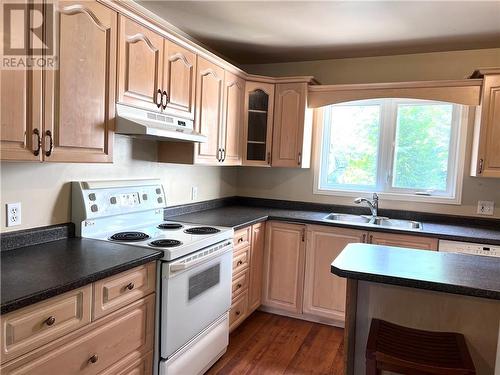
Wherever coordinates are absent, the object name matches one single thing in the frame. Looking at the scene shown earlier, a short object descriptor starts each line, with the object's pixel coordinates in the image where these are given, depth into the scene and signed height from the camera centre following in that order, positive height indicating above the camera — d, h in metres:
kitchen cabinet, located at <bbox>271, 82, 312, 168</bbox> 3.35 +0.36
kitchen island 1.42 -0.56
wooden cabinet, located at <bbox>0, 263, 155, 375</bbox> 1.21 -0.73
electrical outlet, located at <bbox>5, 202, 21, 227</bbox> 1.72 -0.30
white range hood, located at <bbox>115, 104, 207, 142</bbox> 1.92 +0.20
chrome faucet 3.31 -0.32
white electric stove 1.91 -0.58
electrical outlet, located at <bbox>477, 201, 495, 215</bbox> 3.07 -0.29
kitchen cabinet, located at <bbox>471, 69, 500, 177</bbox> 2.76 +0.35
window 3.24 +0.19
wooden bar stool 1.30 -0.70
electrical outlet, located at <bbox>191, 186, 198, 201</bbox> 3.21 -0.30
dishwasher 2.55 -0.54
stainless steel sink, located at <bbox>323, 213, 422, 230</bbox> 3.06 -0.47
